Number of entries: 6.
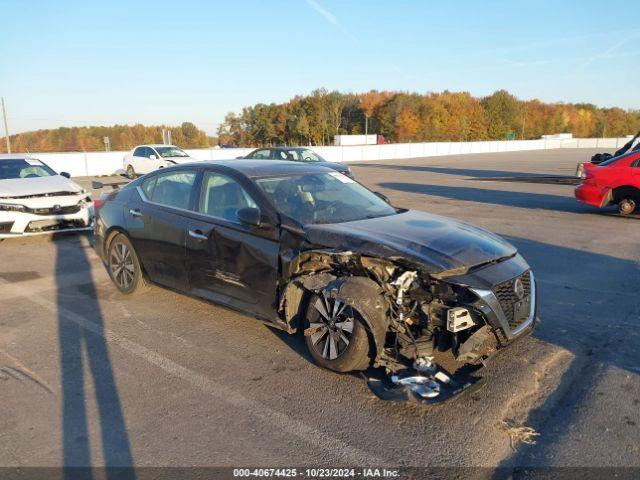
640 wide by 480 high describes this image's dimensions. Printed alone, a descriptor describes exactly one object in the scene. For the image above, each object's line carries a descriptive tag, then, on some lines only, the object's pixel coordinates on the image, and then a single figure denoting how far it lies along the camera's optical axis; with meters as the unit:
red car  11.34
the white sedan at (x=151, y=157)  23.34
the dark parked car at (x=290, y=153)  19.89
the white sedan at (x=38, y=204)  8.38
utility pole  46.67
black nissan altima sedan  3.76
